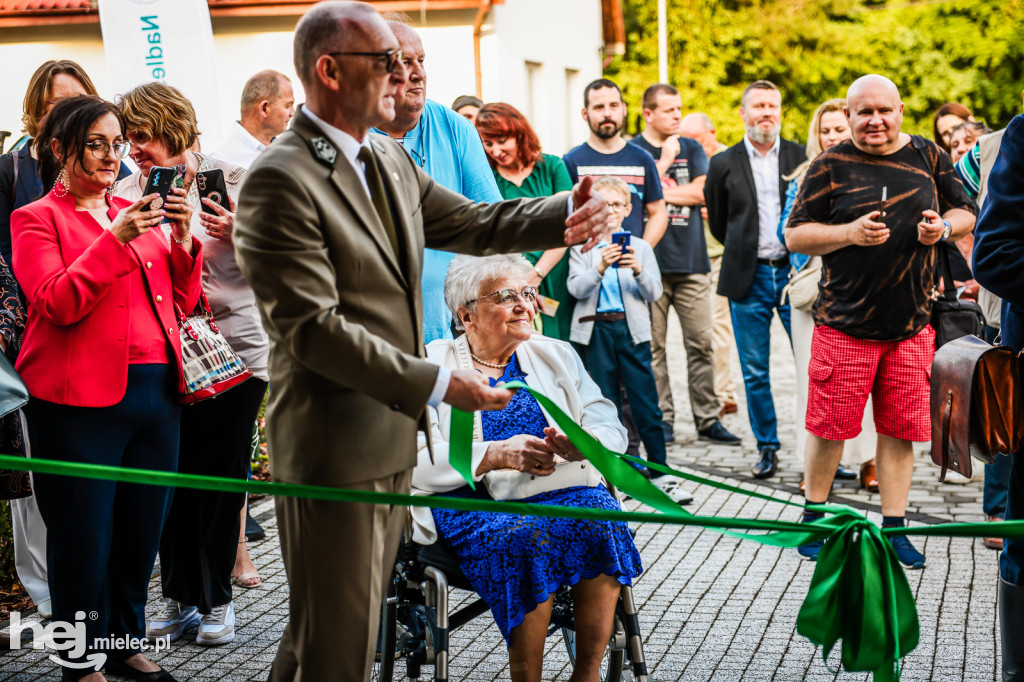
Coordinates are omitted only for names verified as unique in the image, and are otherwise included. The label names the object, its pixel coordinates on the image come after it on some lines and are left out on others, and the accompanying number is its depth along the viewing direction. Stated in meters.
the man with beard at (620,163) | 7.83
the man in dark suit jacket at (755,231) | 7.98
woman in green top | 6.98
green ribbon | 2.75
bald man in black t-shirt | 5.64
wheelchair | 3.58
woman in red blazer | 3.90
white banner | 7.78
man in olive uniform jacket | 2.59
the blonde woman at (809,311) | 7.14
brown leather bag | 3.52
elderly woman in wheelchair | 3.60
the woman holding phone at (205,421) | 4.74
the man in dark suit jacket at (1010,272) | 3.55
